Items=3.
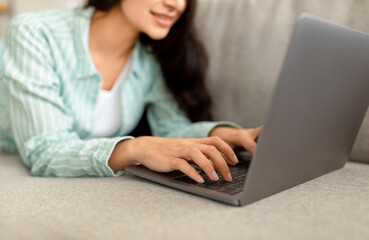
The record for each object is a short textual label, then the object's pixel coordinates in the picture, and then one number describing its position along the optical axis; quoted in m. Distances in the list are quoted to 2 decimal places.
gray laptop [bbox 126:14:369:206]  0.51
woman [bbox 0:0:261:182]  0.78
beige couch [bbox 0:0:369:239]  0.48
